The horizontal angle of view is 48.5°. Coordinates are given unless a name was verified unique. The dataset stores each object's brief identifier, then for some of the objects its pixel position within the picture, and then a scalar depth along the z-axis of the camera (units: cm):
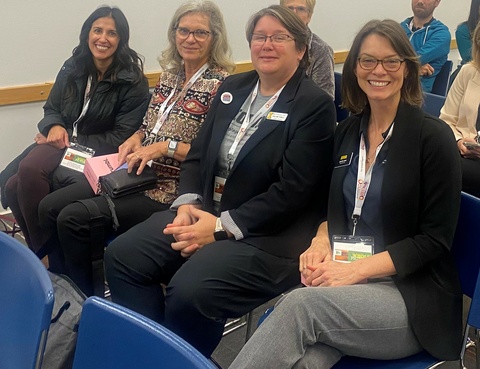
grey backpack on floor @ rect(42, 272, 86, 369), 151
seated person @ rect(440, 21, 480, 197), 248
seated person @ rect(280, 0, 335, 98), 293
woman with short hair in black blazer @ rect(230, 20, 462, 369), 142
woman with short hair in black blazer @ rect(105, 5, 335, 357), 178
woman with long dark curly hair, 261
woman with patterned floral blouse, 224
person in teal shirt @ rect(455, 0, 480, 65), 417
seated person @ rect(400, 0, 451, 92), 407
